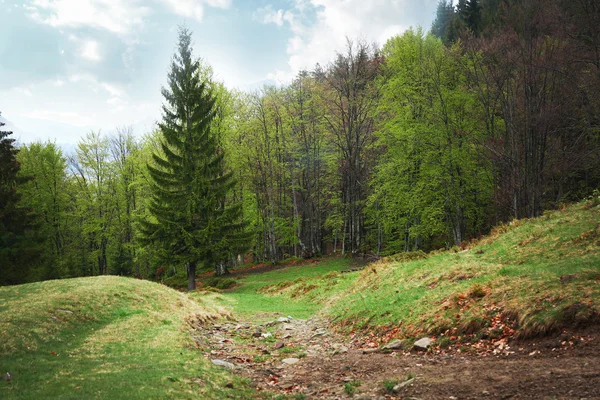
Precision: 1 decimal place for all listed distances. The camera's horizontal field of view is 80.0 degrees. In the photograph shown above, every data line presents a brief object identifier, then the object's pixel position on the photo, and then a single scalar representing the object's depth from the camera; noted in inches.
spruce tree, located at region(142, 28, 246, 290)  1162.0
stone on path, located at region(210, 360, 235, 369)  344.2
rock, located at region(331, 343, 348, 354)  401.3
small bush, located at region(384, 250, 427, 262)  784.3
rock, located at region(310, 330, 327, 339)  499.1
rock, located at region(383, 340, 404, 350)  365.1
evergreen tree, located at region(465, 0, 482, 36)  2246.9
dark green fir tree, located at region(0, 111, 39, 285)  1148.5
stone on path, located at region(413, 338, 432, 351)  340.8
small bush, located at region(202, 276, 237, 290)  1195.9
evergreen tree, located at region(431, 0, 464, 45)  2260.6
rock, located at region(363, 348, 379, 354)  374.5
